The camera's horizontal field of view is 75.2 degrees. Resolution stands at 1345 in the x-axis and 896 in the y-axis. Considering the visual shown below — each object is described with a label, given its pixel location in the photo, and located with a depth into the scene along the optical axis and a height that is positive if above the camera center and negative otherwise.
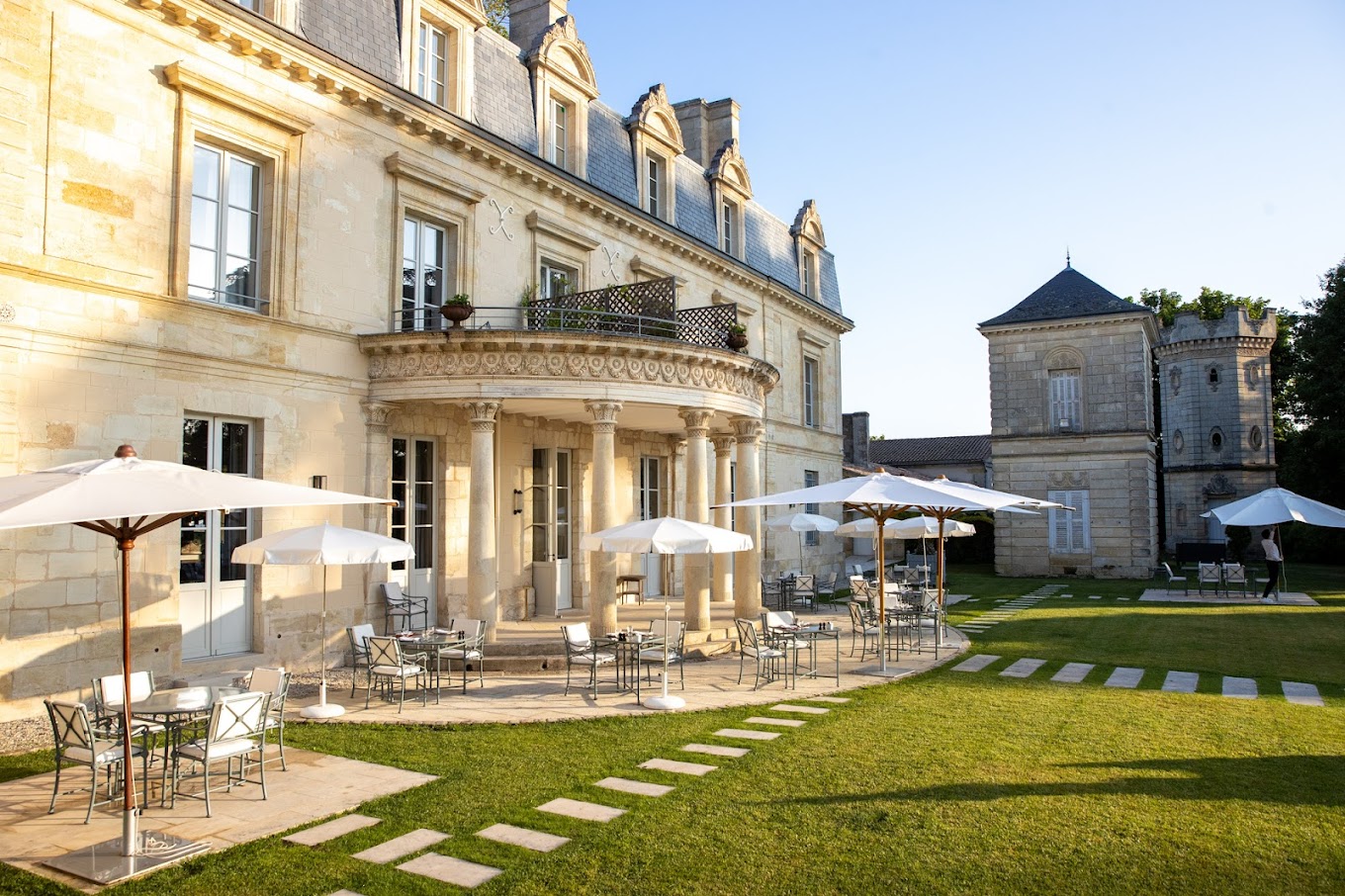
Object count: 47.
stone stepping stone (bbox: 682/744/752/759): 7.59 -2.10
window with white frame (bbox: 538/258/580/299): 15.71 +4.23
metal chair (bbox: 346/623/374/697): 10.17 -1.48
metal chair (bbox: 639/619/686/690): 10.66 -1.52
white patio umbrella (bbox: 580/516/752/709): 9.65 -0.31
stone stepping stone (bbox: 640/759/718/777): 7.05 -2.09
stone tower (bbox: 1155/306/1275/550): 38.31 +4.03
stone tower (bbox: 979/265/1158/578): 27.31 +2.62
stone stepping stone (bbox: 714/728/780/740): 8.18 -2.10
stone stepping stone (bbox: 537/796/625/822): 5.99 -2.07
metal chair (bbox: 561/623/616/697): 10.27 -1.64
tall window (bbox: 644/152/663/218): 18.97 +7.20
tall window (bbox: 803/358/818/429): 25.64 +3.51
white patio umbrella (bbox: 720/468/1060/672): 10.94 +0.19
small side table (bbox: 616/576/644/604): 17.31 -1.52
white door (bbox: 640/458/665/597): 18.84 +0.13
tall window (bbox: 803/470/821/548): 24.91 +0.80
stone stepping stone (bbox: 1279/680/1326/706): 9.67 -2.14
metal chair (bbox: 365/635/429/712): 9.57 -1.68
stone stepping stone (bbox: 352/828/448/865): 5.34 -2.09
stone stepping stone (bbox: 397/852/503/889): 4.97 -2.08
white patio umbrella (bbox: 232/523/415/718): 8.83 -0.36
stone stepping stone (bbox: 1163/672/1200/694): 10.37 -2.13
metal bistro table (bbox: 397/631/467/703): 10.27 -1.55
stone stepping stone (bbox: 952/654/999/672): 12.03 -2.15
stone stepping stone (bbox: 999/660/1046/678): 11.41 -2.13
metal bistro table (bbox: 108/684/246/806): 6.42 -1.43
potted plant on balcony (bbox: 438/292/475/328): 12.13 +2.83
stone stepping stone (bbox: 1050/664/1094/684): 10.94 -2.12
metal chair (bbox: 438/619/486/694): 10.72 -1.63
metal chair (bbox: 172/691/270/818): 6.29 -1.63
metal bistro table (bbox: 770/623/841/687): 11.31 -1.59
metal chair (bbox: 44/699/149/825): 6.07 -1.65
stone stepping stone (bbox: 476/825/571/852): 5.46 -2.08
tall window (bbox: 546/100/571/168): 16.11 +7.09
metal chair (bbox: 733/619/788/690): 10.71 -1.75
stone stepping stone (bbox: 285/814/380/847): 5.64 -2.09
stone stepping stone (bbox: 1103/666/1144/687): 10.67 -2.13
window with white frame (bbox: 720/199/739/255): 21.89 +7.21
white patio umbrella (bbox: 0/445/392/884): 4.94 +0.08
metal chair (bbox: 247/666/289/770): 7.29 -1.51
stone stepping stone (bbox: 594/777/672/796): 6.52 -2.08
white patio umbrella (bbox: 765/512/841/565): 18.33 -0.25
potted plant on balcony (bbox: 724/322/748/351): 14.30 +2.85
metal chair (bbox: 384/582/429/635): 12.45 -1.34
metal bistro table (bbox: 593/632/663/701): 10.55 -1.69
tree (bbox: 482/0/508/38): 25.10 +14.72
